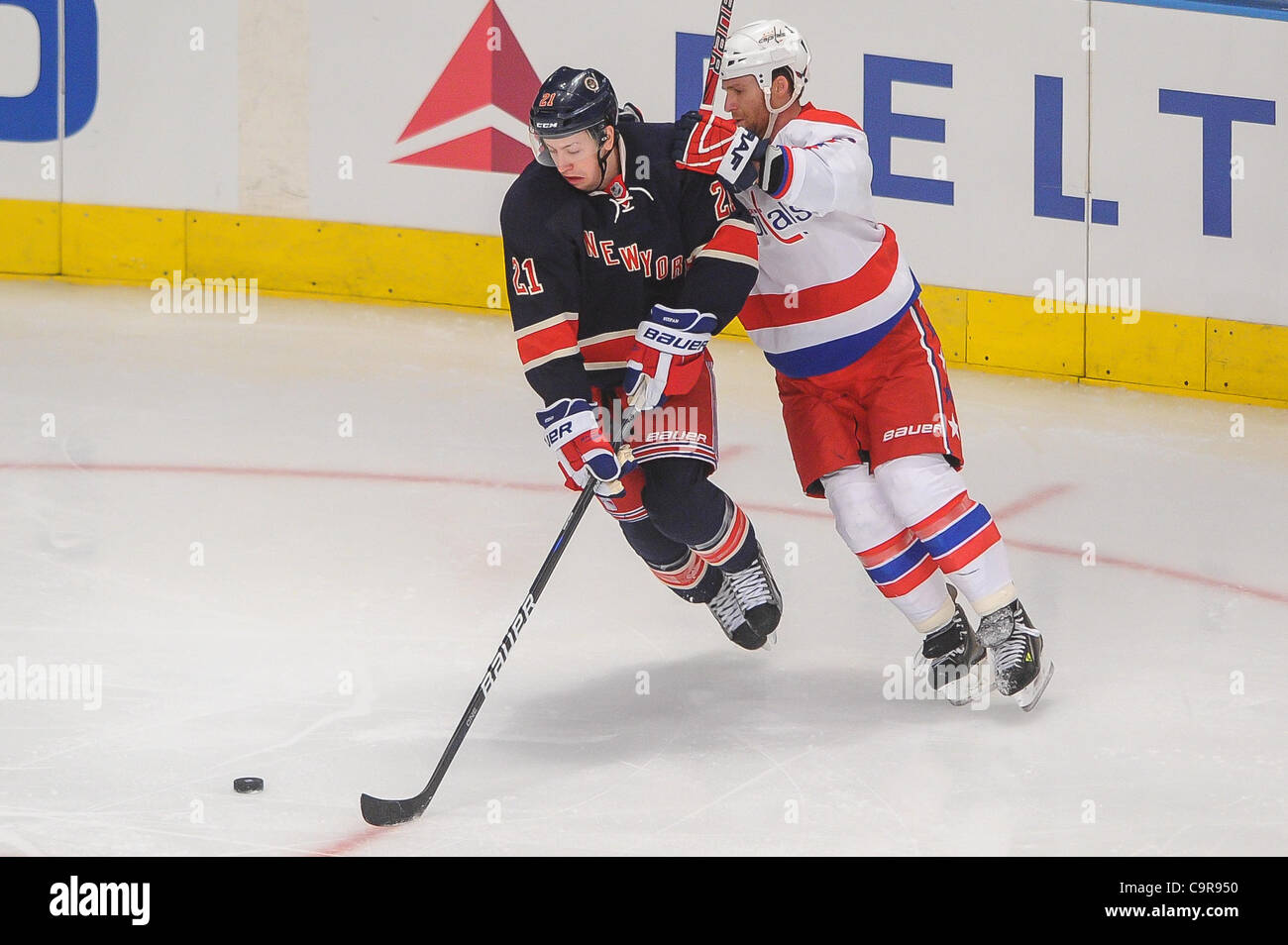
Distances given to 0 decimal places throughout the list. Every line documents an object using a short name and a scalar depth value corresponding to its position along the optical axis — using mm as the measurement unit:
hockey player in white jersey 6844
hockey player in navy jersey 6605
